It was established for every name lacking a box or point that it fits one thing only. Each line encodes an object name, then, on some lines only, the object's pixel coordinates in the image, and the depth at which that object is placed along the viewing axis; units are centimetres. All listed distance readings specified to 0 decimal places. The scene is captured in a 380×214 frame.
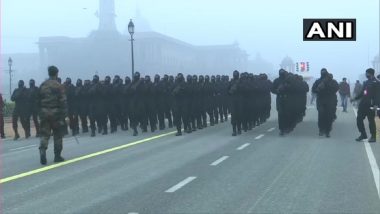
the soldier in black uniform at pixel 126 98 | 1928
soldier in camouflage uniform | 1141
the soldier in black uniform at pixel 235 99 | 1762
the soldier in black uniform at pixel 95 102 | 1925
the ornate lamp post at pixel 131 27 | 3161
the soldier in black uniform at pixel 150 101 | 1942
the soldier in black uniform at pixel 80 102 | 1959
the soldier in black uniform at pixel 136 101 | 1912
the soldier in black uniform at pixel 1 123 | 2018
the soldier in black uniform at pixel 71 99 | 1978
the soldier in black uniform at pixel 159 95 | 1975
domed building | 12900
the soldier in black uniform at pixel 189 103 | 1859
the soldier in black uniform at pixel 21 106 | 1955
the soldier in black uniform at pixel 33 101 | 1930
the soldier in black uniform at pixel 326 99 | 1677
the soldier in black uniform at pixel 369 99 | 1516
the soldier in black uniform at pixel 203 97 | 1991
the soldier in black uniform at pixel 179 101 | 1812
